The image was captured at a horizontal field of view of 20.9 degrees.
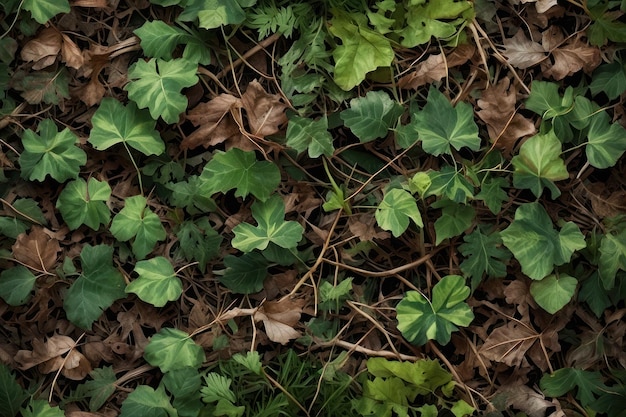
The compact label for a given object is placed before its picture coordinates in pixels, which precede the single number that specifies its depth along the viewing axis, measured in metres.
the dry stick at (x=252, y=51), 1.50
